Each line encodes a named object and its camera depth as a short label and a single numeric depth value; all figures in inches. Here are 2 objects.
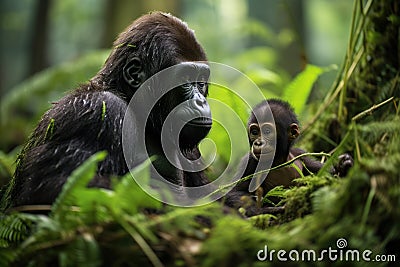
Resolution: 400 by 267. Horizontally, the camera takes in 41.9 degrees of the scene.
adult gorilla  110.7
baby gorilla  145.9
